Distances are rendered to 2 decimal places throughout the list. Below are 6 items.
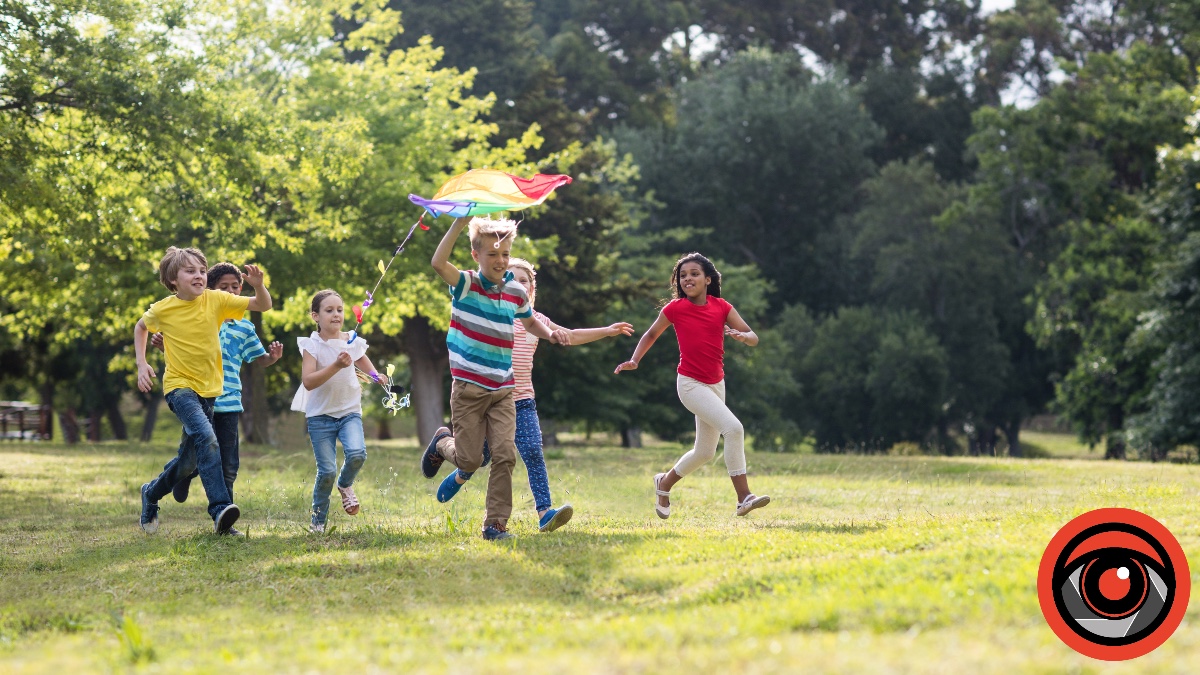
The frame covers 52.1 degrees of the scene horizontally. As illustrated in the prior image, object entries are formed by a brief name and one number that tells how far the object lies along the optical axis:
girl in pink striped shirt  8.98
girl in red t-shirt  9.86
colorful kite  8.67
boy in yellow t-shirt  9.27
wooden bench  44.06
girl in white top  9.55
